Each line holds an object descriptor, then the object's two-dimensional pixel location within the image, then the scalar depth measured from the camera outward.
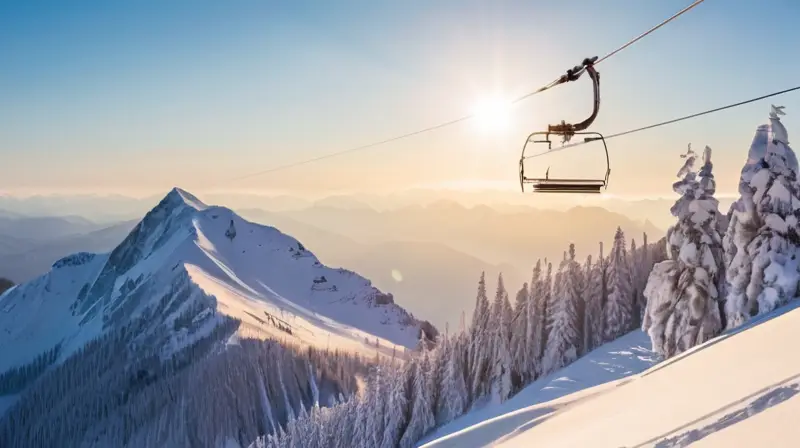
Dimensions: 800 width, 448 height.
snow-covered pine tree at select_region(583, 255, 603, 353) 50.56
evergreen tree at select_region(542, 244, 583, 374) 48.25
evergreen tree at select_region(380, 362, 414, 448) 46.81
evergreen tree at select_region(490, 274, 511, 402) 49.19
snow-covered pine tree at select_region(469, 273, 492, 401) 51.56
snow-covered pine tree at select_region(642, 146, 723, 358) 28.44
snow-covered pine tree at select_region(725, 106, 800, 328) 25.11
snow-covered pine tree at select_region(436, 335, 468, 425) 49.53
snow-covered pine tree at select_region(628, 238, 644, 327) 52.48
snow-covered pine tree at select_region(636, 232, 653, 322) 52.89
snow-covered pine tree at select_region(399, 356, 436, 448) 47.00
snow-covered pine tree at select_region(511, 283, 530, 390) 50.91
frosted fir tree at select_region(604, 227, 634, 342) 49.88
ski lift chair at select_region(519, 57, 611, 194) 12.00
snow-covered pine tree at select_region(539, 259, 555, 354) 51.63
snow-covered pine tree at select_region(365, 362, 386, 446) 47.24
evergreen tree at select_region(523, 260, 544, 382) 50.56
